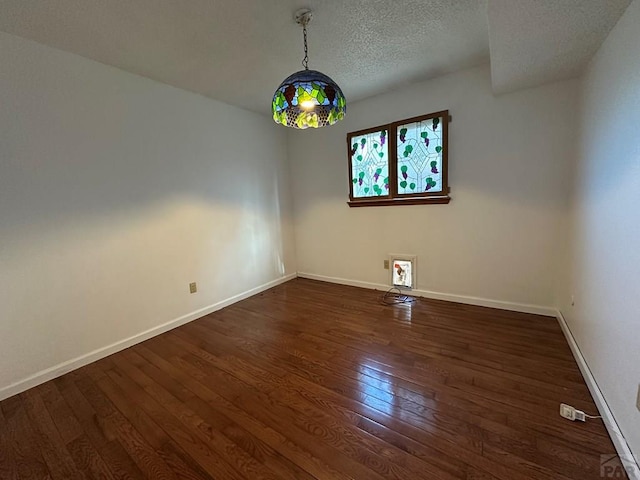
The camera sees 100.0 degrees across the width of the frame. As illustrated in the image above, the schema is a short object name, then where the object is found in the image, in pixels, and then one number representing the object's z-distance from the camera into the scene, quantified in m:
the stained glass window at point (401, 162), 2.90
